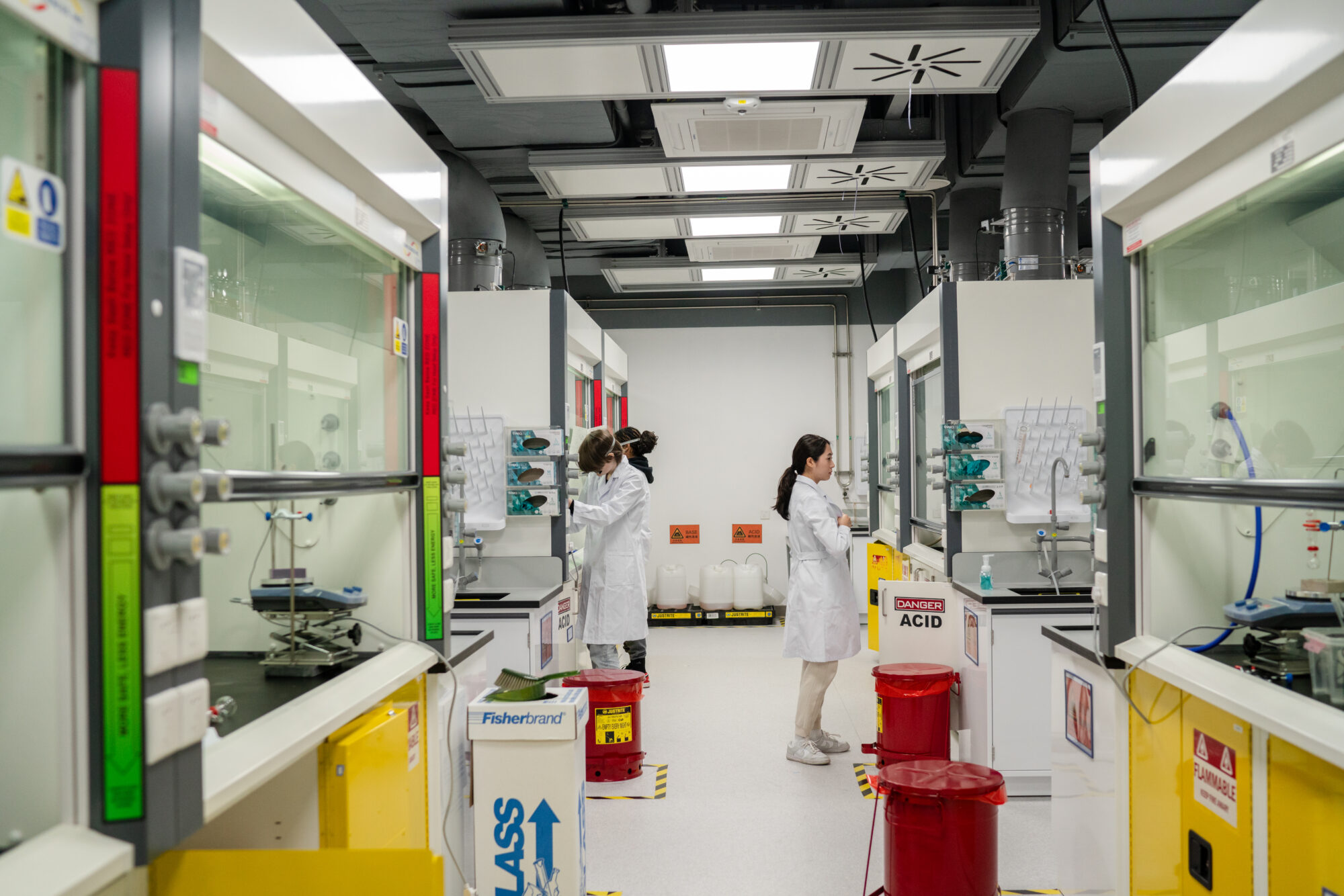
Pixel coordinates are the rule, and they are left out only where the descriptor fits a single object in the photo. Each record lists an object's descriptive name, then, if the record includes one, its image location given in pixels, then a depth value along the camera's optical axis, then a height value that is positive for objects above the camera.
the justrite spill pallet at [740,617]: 7.51 -1.28
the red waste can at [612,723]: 3.82 -1.09
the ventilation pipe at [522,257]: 6.04 +1.36
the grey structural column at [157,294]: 1.17 +0.22
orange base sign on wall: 8.17 -0.68
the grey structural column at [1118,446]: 2.33 +0.03
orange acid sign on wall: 8.16 -0.65
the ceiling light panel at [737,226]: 5.25 +1.37
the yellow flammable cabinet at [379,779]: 1.80 -0.68
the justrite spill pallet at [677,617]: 7.52 -1.28
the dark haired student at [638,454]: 4.99 +0.04
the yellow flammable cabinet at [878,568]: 5.57 -0.69
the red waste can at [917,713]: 3.58 -0.99
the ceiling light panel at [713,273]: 6.60 +1.39
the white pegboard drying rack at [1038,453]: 4.08 +0.02
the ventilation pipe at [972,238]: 5.48 +1.32
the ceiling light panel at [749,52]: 2.94 +1.37
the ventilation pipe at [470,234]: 4.79 +1.19
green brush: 2.64 -0.67
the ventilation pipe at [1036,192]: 4.18 +1.22
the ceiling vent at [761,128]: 3.61 +1.36
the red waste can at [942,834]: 2.40 -0.99
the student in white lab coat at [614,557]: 4.65 -0.49
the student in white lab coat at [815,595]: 3.91 -0.59
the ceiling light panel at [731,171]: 4.21 +1.38
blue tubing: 2.14 -0.29
